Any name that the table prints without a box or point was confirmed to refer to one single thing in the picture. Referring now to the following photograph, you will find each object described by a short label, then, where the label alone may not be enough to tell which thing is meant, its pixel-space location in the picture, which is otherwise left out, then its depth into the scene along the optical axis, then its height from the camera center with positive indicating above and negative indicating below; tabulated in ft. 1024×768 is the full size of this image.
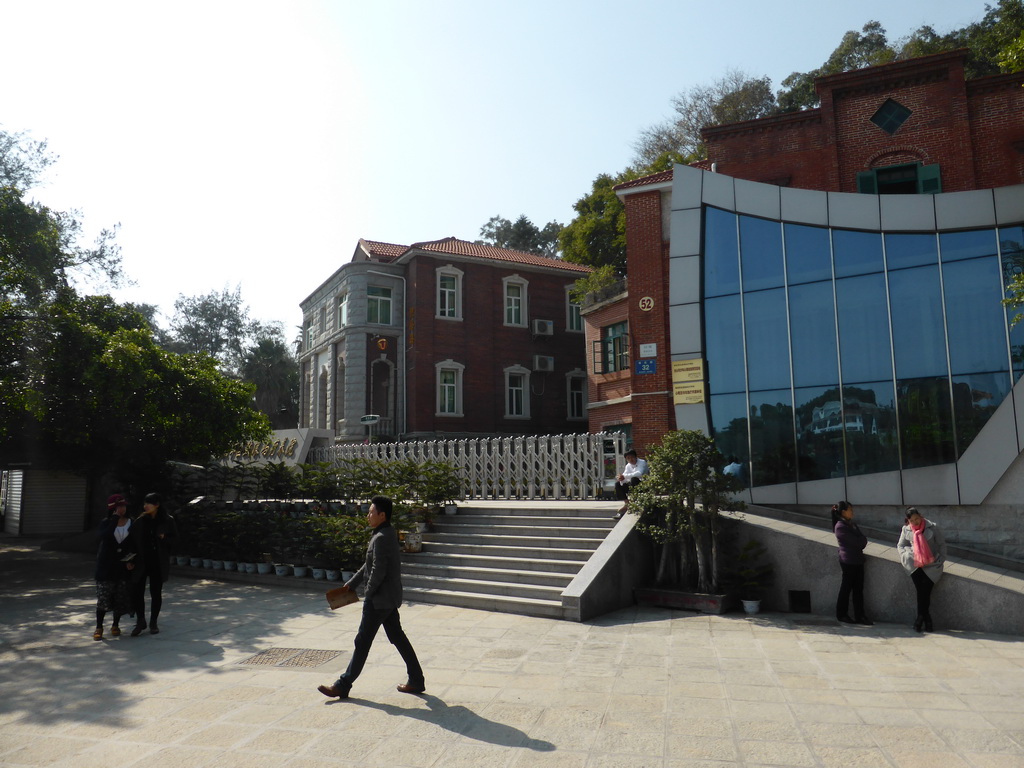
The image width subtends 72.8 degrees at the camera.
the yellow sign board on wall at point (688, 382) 50.57 +5.59
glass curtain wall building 42.32 +8.23
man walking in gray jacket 20.36 -4.26
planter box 34.17 -7.05
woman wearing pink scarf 30.68 -4.52
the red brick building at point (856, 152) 51.11 +23.69
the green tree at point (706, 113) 113.91 +56.79
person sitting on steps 45.14 -0.91
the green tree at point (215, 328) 171.12 +34.74
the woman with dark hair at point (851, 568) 32.55 -5.21
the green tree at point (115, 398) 43.55 +4.72
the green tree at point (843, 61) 114.73 +67.76
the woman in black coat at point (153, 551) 29.22 -3.51
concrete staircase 35.32 -5.34
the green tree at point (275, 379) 152.25 +19.07
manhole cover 25.00 -7.06
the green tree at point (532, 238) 171.94 +55.44
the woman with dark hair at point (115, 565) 28.71 -3.97
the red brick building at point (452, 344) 96.07 +17.07
